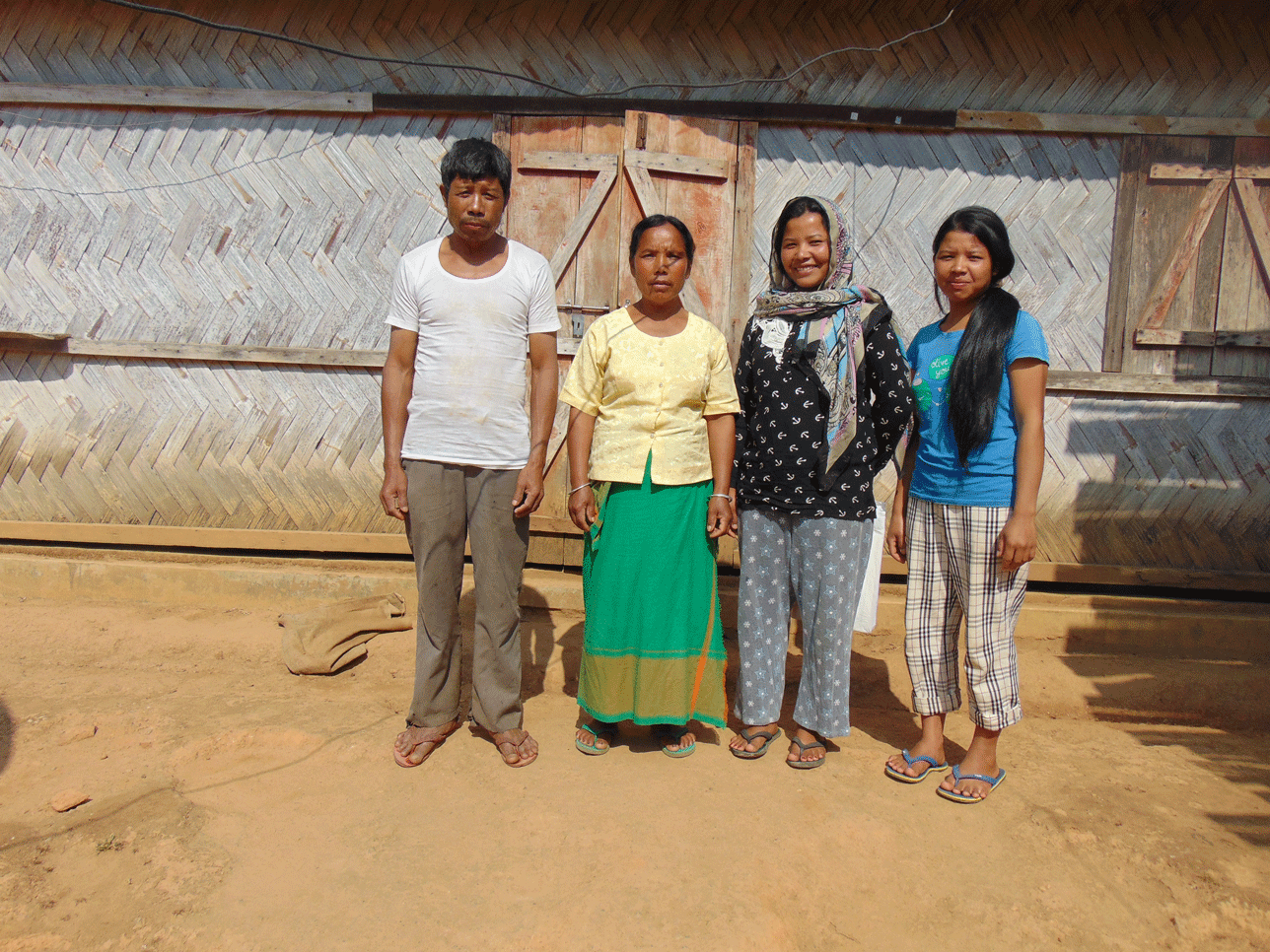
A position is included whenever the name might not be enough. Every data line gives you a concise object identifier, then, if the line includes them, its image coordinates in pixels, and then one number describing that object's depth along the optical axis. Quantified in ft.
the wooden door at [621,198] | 14.35
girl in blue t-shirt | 8.57
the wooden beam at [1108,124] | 14.01
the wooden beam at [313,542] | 14.58
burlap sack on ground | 12.55
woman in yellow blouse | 9.32
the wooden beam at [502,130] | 14.51
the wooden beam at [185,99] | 14.67
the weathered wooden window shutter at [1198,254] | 14.15
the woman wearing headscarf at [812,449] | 9.18
